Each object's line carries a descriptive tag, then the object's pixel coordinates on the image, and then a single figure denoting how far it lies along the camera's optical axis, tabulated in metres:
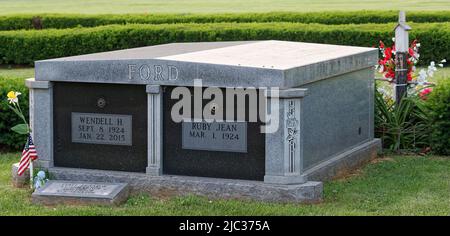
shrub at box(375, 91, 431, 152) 10.36
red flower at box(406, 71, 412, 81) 10.99
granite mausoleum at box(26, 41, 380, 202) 7.79
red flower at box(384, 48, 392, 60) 11.39
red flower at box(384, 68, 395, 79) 11.29
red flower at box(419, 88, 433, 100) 10.68
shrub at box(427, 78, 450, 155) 9.98
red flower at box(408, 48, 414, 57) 11.25
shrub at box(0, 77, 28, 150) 10.48
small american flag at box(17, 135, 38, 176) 8.43
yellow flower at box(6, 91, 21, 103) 8.54
